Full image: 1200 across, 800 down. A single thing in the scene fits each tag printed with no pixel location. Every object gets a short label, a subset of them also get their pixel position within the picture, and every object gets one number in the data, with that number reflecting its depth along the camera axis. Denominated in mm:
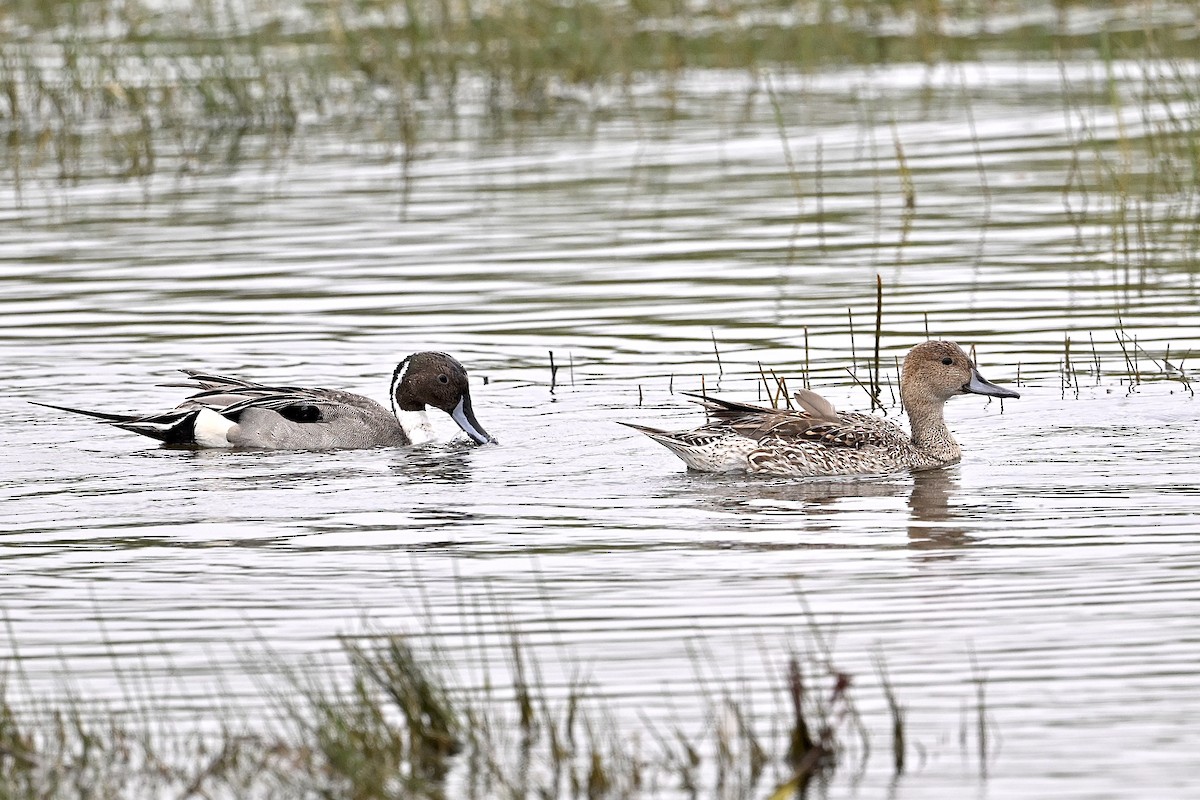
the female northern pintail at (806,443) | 18594
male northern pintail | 20578
